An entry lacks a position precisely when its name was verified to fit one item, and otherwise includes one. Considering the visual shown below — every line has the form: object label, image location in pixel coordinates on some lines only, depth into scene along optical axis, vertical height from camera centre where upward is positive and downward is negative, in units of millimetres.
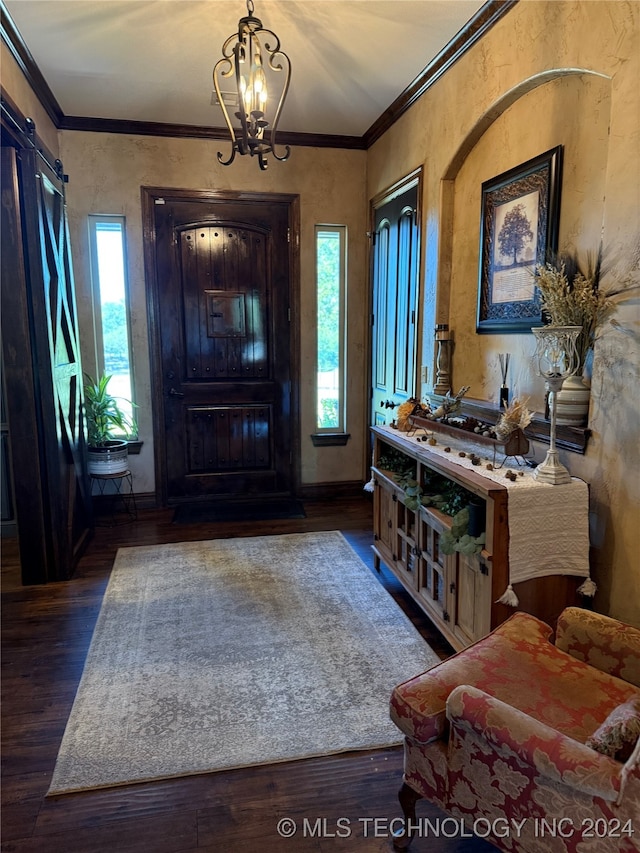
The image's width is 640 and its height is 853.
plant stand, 4484 -1278
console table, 2031 -806
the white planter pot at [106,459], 4113 -876
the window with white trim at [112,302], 4309 +304
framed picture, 2385 +467
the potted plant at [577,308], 2041 +107
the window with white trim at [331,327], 4680 +105
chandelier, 2109 +936
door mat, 4383 -1401
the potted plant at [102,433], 4121 -697
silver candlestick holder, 2029 -117
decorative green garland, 2223 -750
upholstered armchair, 1146 -953
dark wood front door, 4430 -19
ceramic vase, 2137 -248
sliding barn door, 2984 -154
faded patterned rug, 1937 -1420
